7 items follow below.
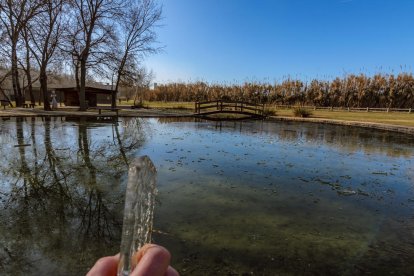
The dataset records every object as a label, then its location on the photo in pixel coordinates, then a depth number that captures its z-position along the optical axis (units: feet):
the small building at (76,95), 119.85
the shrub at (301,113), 90.53
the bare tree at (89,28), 86.89
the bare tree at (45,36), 84.43
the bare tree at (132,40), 109.47
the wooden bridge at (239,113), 96.68
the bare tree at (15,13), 75.36
